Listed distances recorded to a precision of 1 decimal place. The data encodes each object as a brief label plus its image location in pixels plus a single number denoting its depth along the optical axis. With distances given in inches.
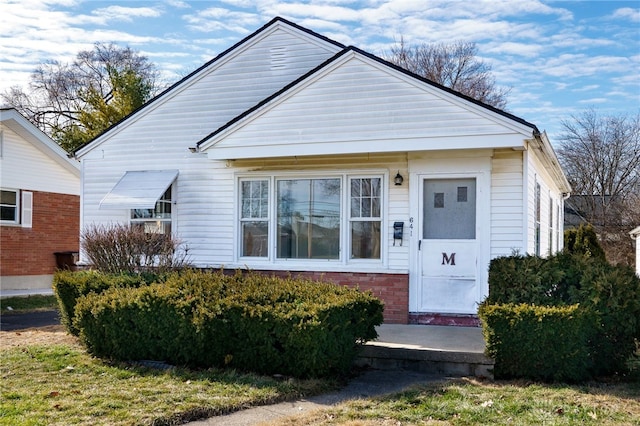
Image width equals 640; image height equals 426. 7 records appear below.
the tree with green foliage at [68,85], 1375.5
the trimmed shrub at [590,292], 257.8
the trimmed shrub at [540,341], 247.1
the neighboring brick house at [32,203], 687.7
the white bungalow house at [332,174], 367.6
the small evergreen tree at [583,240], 754.8
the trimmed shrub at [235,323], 255.4
